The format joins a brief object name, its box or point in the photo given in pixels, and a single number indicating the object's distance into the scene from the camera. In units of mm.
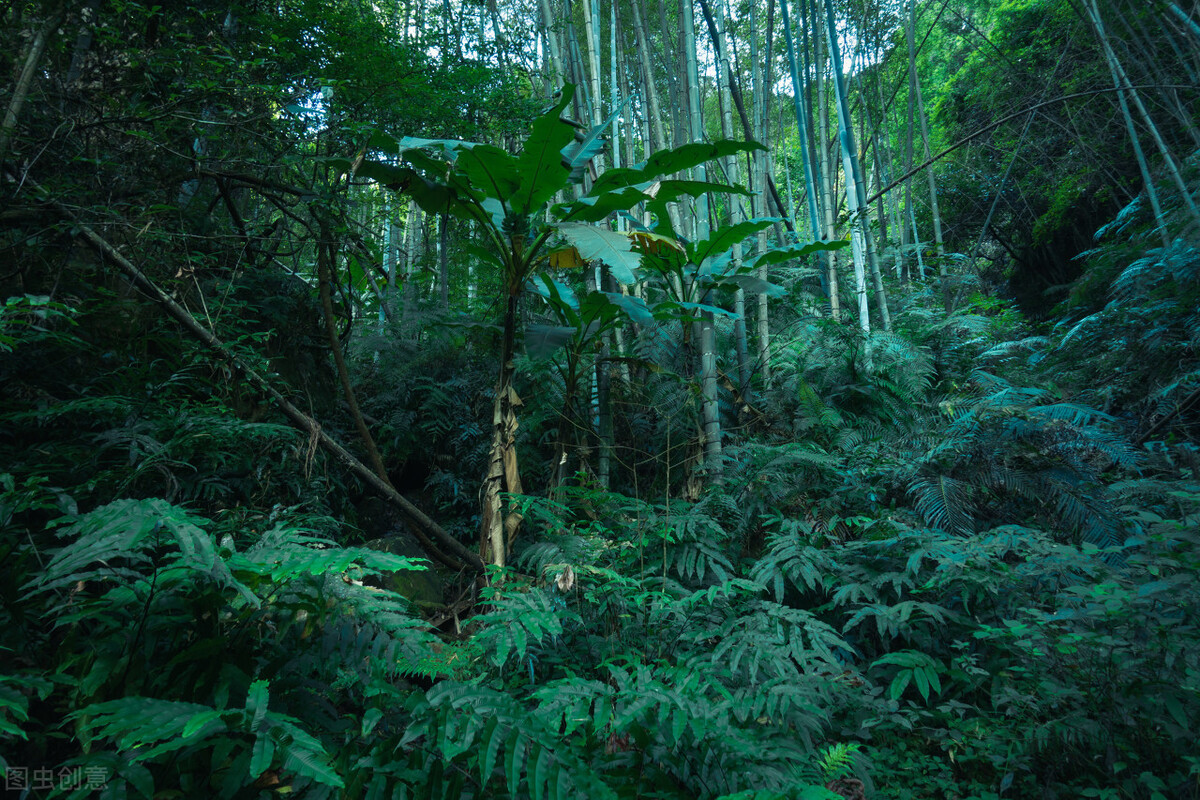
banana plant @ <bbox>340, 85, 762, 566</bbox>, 2527
